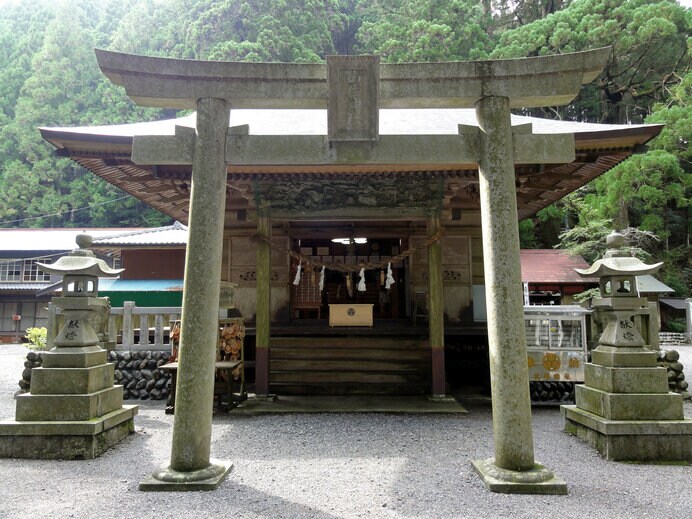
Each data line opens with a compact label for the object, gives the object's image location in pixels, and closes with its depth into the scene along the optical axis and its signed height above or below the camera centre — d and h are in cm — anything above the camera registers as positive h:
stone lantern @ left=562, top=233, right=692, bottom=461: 489 -82
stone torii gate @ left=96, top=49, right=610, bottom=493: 398 +174
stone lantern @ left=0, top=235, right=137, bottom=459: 502 -92
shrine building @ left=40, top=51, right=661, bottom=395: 429 +211
